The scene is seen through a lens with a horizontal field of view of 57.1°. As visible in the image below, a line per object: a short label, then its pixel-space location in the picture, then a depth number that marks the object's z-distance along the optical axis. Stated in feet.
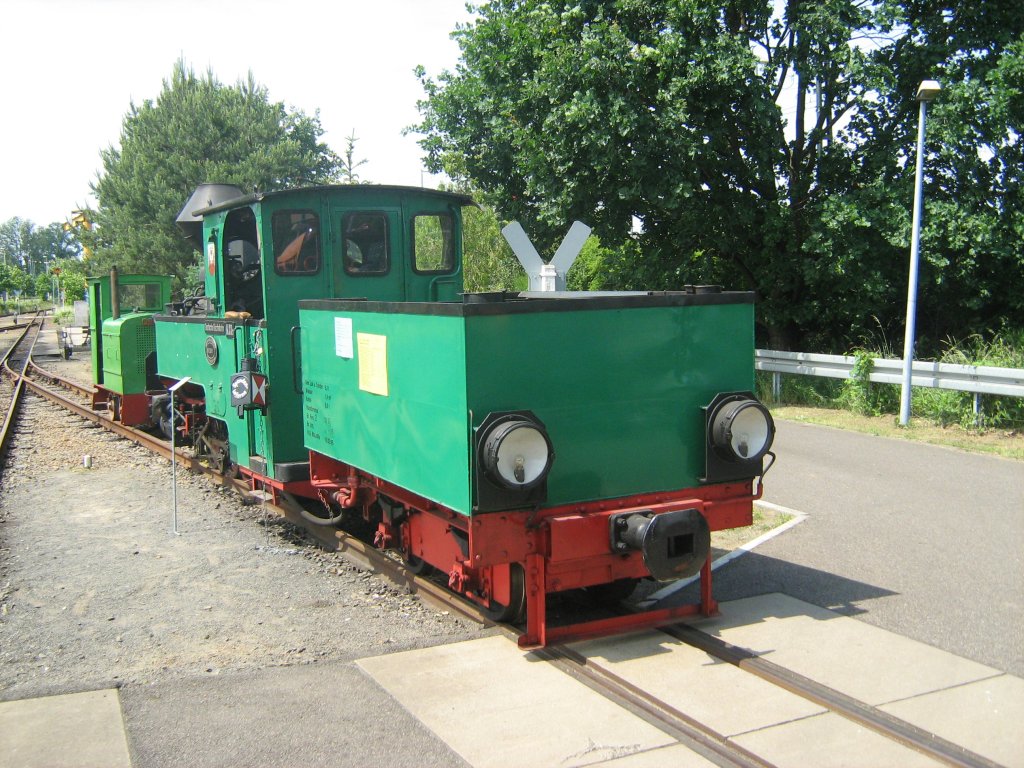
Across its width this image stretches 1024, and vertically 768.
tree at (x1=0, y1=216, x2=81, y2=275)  549.54
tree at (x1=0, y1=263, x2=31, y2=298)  317.71
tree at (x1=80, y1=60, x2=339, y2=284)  120.16
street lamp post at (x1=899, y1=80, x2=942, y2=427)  40.70
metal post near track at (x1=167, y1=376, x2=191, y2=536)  25.94
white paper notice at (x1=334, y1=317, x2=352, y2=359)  19.75
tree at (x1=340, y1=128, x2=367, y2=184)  116.78
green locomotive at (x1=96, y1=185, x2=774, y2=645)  15.65
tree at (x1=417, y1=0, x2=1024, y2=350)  45.75
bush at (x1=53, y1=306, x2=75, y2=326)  166.61
